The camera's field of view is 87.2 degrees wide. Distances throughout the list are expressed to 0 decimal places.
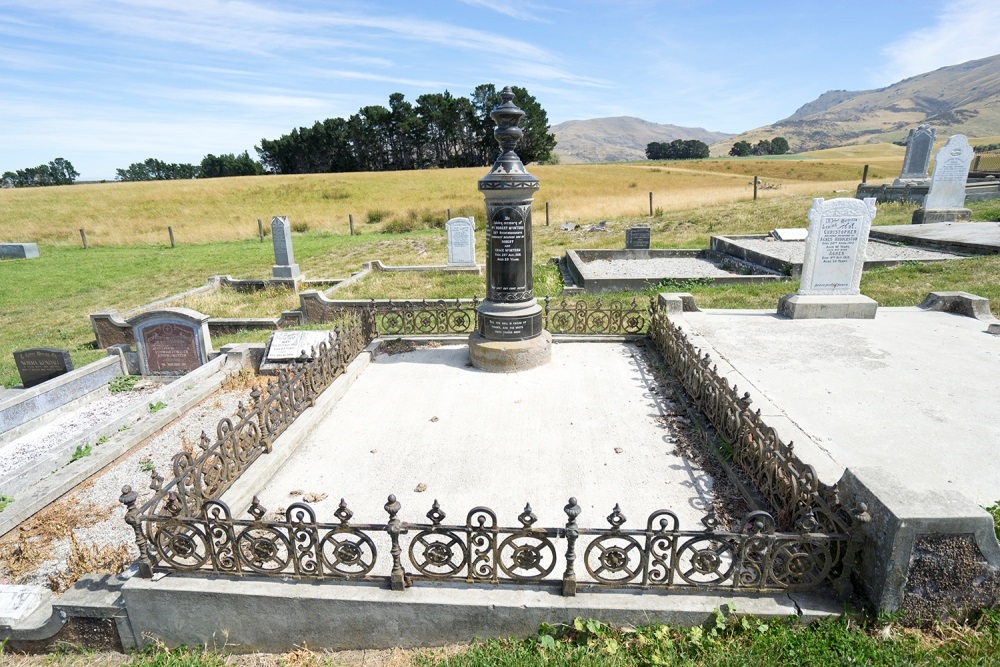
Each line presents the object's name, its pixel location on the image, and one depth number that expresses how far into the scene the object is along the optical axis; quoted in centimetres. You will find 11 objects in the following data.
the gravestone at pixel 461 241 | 1677
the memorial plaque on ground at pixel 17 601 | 359
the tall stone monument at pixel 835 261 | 873
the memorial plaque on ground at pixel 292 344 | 856
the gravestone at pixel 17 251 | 2584
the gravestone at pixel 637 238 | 1752
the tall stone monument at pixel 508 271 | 709
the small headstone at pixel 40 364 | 815
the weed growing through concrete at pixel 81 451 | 592
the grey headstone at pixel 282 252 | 1581
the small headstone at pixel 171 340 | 881
